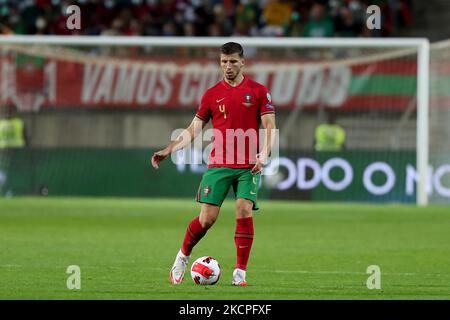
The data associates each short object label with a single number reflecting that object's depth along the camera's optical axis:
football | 19.41
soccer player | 19.55
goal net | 45.75
